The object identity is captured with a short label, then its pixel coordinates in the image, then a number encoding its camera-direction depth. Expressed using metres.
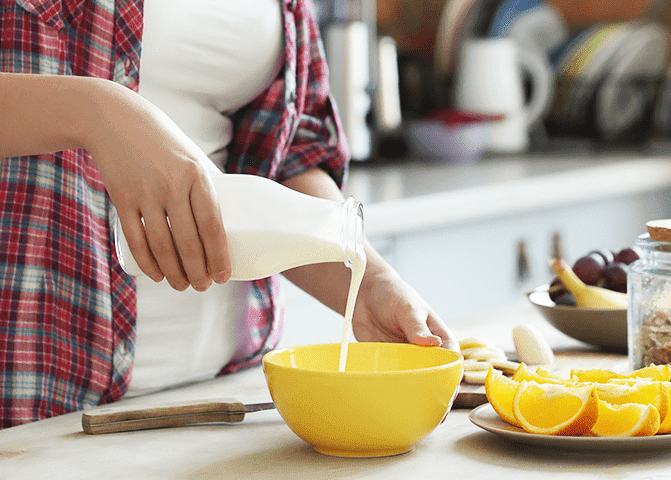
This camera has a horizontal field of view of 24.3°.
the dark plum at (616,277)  1.51
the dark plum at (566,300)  1.50
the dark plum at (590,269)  1.52
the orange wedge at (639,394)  1.09
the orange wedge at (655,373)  1.15
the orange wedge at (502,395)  1.12
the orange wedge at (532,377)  1.13
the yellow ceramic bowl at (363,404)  1.08
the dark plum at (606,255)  1.54
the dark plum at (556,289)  1.51
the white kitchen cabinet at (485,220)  2.28
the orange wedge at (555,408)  1.08
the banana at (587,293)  1.47
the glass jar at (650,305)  1.27
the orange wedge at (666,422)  1.09
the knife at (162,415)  1.18
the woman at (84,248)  1.28
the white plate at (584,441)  1.07
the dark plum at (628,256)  1.54
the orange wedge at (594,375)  1.15
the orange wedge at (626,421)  1.08
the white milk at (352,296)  1.15
